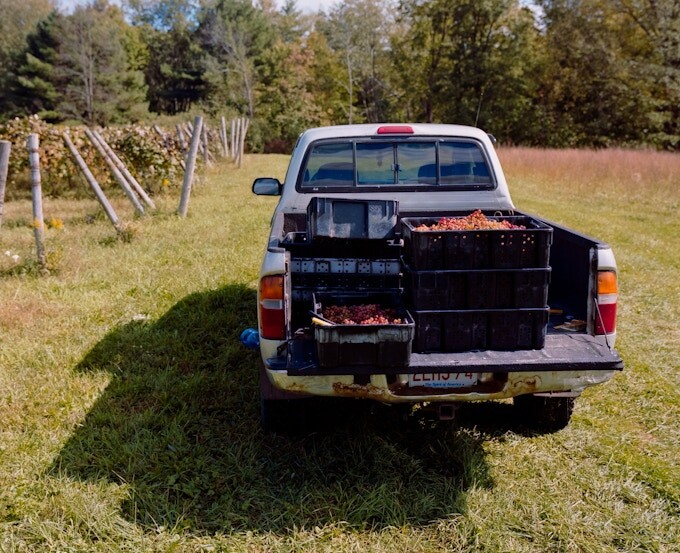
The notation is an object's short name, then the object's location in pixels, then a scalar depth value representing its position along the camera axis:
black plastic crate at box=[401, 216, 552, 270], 2.70
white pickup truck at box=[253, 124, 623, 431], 2.65
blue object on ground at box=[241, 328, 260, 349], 3.63
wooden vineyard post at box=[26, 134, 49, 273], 6.34
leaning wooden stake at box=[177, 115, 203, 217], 9.83
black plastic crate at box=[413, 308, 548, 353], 2.74
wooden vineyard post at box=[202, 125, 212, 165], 16.64
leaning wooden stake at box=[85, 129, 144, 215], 9.21
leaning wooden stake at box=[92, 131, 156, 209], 9.63
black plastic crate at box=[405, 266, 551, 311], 2.71
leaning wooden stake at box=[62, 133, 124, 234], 7.99
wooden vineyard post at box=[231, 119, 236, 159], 23.23
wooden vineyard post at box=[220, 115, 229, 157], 23.50
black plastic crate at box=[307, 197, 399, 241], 3.30
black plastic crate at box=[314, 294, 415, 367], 2.54
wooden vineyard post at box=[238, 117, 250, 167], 22.82
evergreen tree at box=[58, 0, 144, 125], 40.53
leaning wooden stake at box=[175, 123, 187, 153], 13.33
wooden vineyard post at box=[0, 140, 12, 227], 6.04
